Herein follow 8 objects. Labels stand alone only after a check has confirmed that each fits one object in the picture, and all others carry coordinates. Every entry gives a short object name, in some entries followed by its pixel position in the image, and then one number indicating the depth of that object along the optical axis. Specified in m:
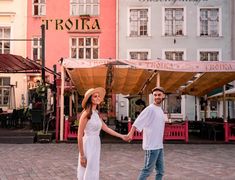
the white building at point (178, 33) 16.85
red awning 11.55
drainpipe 16.67
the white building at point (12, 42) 16.88
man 3.89
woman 3.23
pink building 17.25
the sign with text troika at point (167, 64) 8.94
